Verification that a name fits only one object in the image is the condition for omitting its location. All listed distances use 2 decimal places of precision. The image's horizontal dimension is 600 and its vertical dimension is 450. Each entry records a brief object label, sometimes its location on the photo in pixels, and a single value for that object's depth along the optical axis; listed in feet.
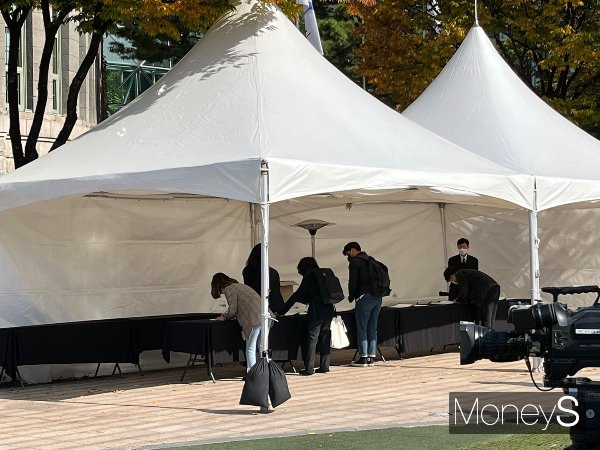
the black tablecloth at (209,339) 47.80
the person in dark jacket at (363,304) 53.67
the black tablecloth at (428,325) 57.06
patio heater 61.46
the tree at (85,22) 49.33
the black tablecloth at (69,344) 47.78
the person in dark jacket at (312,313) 50.57
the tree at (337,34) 126.52
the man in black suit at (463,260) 61.87
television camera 17.54
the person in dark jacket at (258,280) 51.49
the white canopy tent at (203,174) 43.32
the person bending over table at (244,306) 45.01
